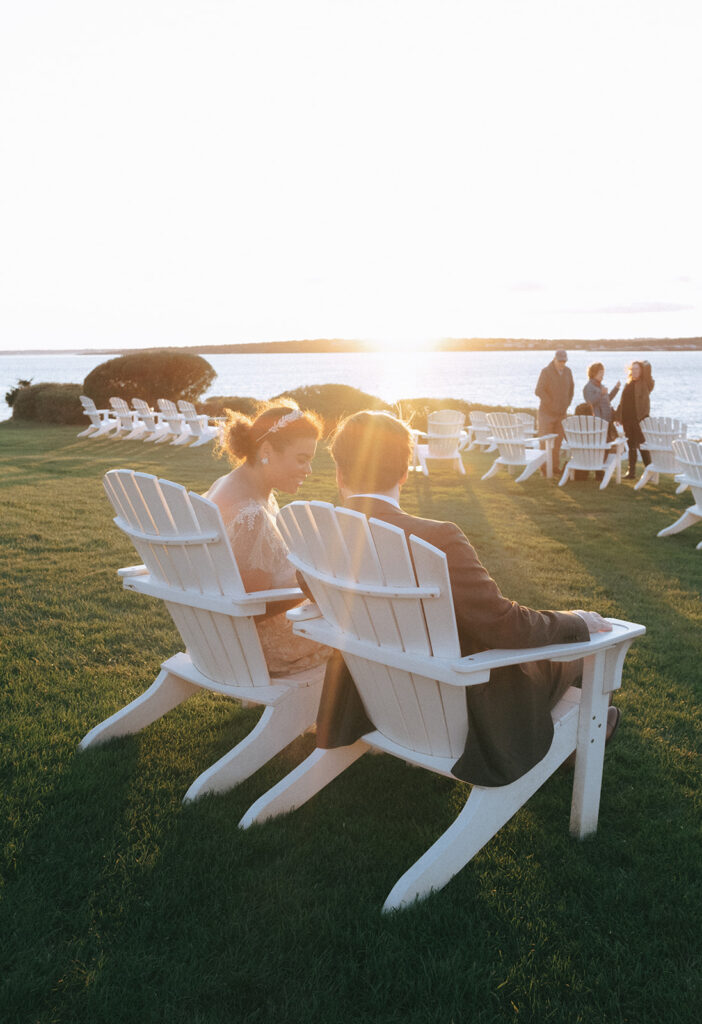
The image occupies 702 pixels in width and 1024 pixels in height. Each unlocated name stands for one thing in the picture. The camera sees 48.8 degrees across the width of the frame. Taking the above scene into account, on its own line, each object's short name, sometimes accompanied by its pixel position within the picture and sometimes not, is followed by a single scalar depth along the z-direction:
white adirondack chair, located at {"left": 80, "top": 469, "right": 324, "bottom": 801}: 2.76
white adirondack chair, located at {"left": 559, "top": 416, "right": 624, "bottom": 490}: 11.16
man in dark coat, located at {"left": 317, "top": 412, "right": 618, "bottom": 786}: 2.27
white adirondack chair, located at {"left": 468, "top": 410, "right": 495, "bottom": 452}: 17.80
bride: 3.10
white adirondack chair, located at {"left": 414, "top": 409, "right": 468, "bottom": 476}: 12.84
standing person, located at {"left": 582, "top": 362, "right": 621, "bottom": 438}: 12.20
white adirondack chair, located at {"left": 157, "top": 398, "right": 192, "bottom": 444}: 17.95
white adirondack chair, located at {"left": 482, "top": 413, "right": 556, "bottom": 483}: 12.04
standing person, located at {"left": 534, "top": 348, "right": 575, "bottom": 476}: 12.18
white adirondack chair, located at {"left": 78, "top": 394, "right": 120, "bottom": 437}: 19.25
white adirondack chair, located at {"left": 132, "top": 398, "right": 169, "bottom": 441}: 18.45
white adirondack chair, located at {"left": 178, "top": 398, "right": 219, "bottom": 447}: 17.91
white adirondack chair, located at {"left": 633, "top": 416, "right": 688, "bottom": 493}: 10.91
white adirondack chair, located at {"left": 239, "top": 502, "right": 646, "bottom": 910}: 2.20
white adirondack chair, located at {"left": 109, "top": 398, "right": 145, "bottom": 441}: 18.73
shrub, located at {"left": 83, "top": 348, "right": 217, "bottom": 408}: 22.84
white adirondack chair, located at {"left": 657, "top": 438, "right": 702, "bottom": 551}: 7.63
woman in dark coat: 11.95
